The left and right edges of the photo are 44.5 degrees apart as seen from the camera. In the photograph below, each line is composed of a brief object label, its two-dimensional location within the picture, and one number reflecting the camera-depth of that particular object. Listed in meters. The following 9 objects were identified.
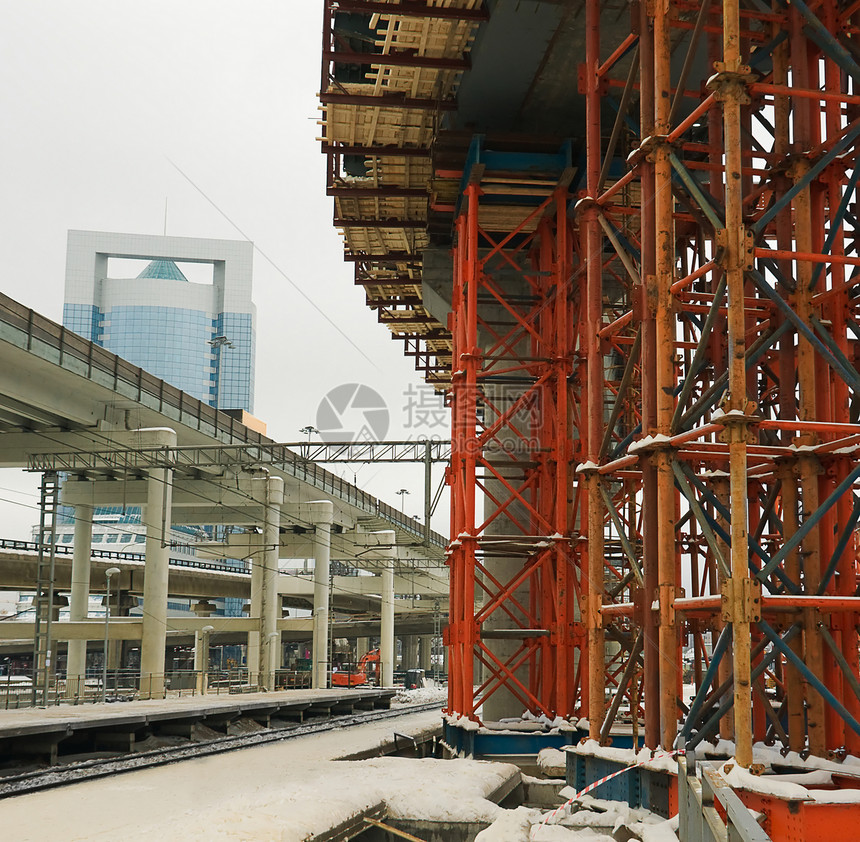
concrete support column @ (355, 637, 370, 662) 107.76
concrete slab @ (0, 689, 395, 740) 20.19
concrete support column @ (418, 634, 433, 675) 125.44
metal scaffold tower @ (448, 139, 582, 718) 20.84
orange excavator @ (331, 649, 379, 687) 73.38
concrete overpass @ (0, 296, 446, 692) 32.41
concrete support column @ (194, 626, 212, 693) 61.69
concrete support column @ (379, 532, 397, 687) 68.38
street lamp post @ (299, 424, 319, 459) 50.61
